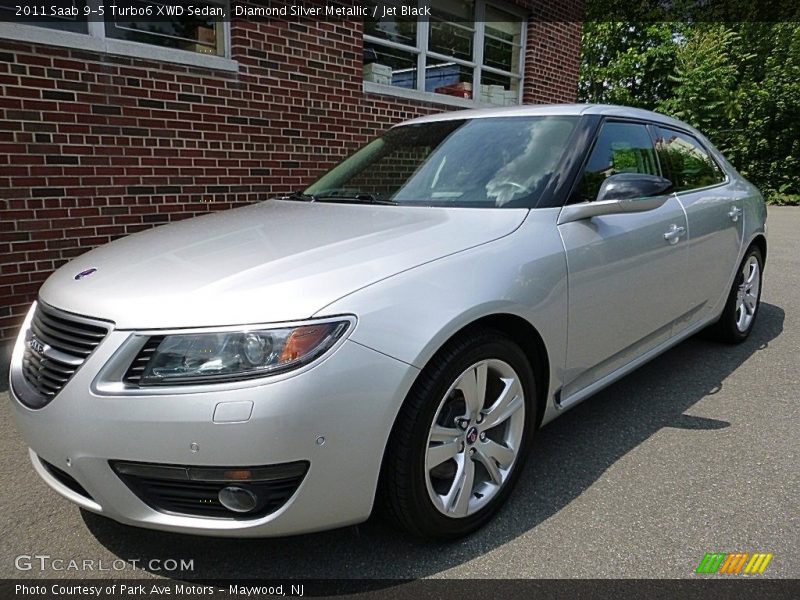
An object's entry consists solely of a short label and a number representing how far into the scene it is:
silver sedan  1.80
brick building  4.40
